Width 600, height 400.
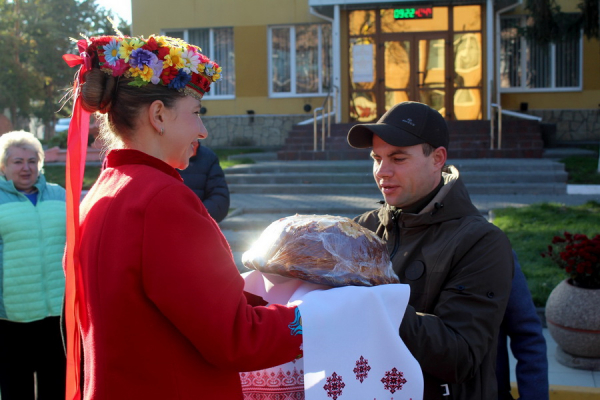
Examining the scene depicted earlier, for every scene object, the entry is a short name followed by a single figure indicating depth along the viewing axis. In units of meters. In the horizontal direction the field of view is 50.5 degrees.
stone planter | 5.21
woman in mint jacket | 4.18
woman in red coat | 1.72
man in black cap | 2.16
